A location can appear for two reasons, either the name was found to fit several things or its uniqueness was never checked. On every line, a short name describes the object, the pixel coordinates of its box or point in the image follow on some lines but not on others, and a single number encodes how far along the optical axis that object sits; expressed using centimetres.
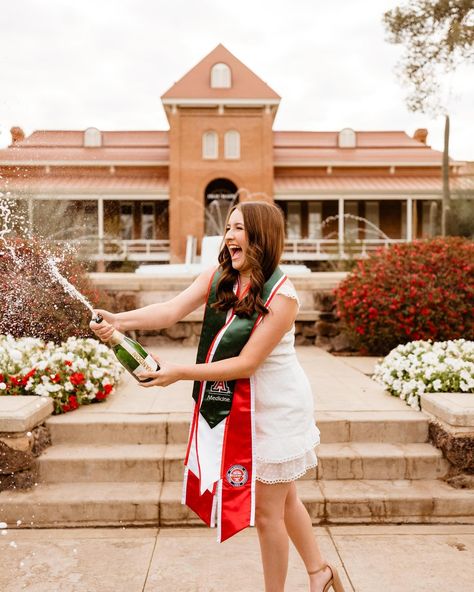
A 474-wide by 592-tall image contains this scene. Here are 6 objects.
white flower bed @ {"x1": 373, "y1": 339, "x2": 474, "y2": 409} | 471
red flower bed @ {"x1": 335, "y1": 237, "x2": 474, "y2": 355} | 702
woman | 235
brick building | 2792
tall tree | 1043
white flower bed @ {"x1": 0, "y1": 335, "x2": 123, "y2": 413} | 458
